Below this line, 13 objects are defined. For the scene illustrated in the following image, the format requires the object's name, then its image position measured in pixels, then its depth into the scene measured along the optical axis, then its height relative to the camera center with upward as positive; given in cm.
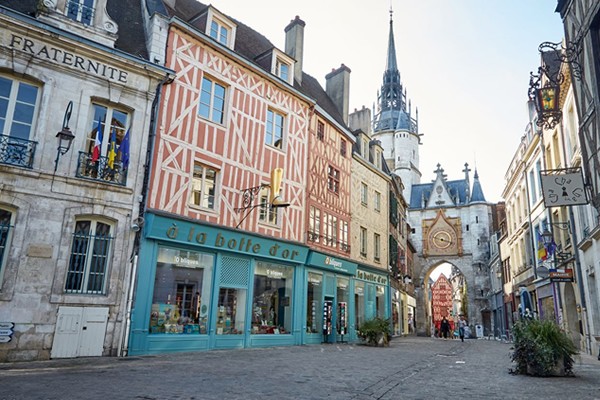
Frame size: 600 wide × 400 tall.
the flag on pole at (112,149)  980 +336
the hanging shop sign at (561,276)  1465 +154
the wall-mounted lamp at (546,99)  1181 +601
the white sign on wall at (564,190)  998 +290
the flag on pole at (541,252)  1700 +276
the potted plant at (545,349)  743 -40
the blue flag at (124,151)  998 +337
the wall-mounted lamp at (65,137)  884 +323
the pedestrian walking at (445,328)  2828 -44
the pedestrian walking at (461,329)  2393 -43
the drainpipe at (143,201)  952 +239
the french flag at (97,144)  950 +338
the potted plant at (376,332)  1509 -45
